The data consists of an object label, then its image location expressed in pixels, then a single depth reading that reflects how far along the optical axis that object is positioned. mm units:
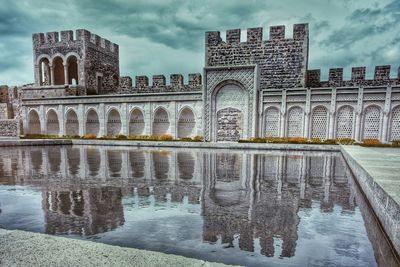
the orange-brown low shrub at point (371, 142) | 13738
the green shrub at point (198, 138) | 18844
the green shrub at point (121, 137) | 19523
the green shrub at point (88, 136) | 20477
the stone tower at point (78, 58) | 24453
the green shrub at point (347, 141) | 15467
